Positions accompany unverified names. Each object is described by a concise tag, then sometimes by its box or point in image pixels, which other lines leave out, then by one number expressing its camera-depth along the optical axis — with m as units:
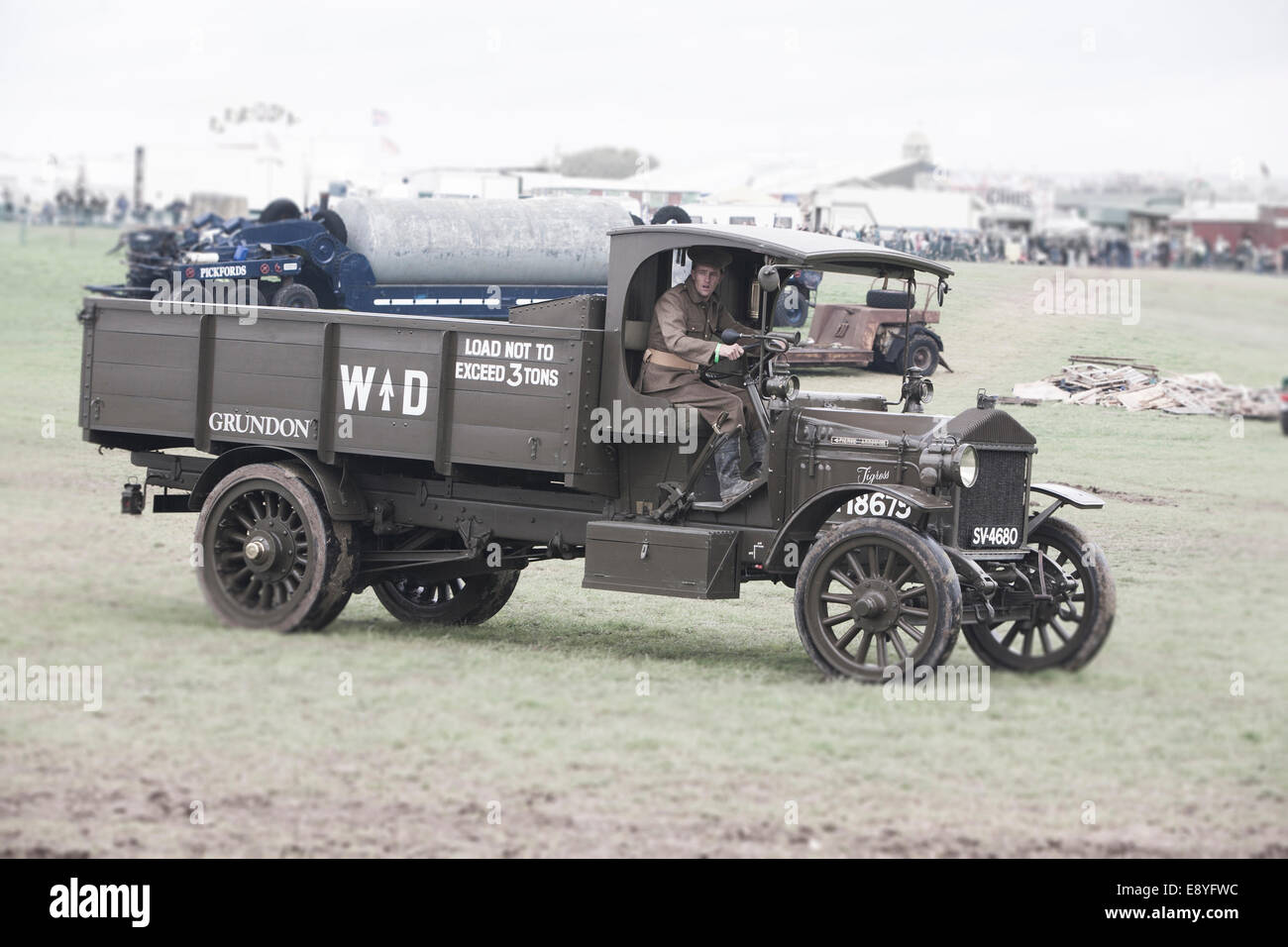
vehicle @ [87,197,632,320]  25.52
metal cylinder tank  25.77
